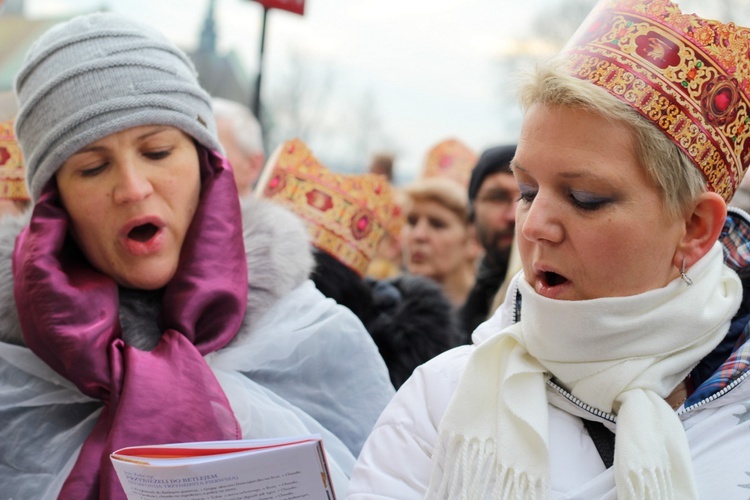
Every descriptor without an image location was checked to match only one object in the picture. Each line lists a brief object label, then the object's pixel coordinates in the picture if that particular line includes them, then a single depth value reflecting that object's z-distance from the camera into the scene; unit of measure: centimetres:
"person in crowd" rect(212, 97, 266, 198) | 463
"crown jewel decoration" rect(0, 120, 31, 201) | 366
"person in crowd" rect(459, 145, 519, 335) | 450
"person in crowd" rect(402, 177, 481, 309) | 530
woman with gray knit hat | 248
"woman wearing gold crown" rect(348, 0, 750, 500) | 179
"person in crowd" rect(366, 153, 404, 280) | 572
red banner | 416
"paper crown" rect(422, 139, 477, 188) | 703
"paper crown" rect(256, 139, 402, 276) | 380
